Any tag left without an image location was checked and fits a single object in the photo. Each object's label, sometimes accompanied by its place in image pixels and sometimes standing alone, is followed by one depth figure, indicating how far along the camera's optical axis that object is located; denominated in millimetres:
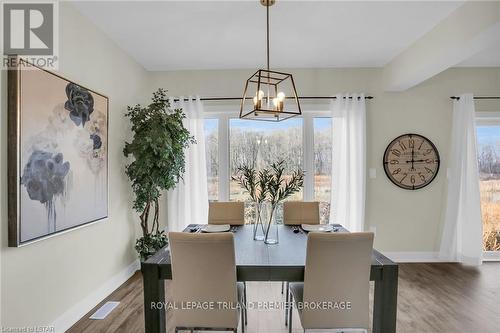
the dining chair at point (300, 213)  3101
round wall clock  4047
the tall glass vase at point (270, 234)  2301
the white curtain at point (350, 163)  3947
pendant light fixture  4043
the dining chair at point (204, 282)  1717
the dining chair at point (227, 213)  3137
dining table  1816
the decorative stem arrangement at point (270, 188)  2158
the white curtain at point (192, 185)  4000
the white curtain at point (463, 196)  3895
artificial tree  3184
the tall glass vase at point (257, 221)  2376
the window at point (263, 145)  4203
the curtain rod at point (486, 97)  4047
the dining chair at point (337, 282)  1716
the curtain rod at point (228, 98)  4047
